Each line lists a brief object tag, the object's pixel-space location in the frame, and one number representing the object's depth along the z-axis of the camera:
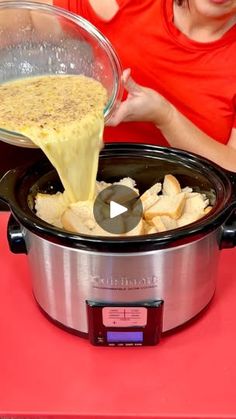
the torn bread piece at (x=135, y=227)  0.91
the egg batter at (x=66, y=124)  0.97
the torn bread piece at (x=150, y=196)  1.01
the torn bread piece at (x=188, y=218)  0.97
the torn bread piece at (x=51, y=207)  0.98
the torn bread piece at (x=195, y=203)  1.01
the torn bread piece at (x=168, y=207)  0.97
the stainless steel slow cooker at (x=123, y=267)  0.81
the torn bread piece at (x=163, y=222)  0.95
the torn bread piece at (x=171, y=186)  1.04
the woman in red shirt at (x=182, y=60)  1.57
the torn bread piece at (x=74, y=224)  0.91
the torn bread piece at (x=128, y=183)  1.08
